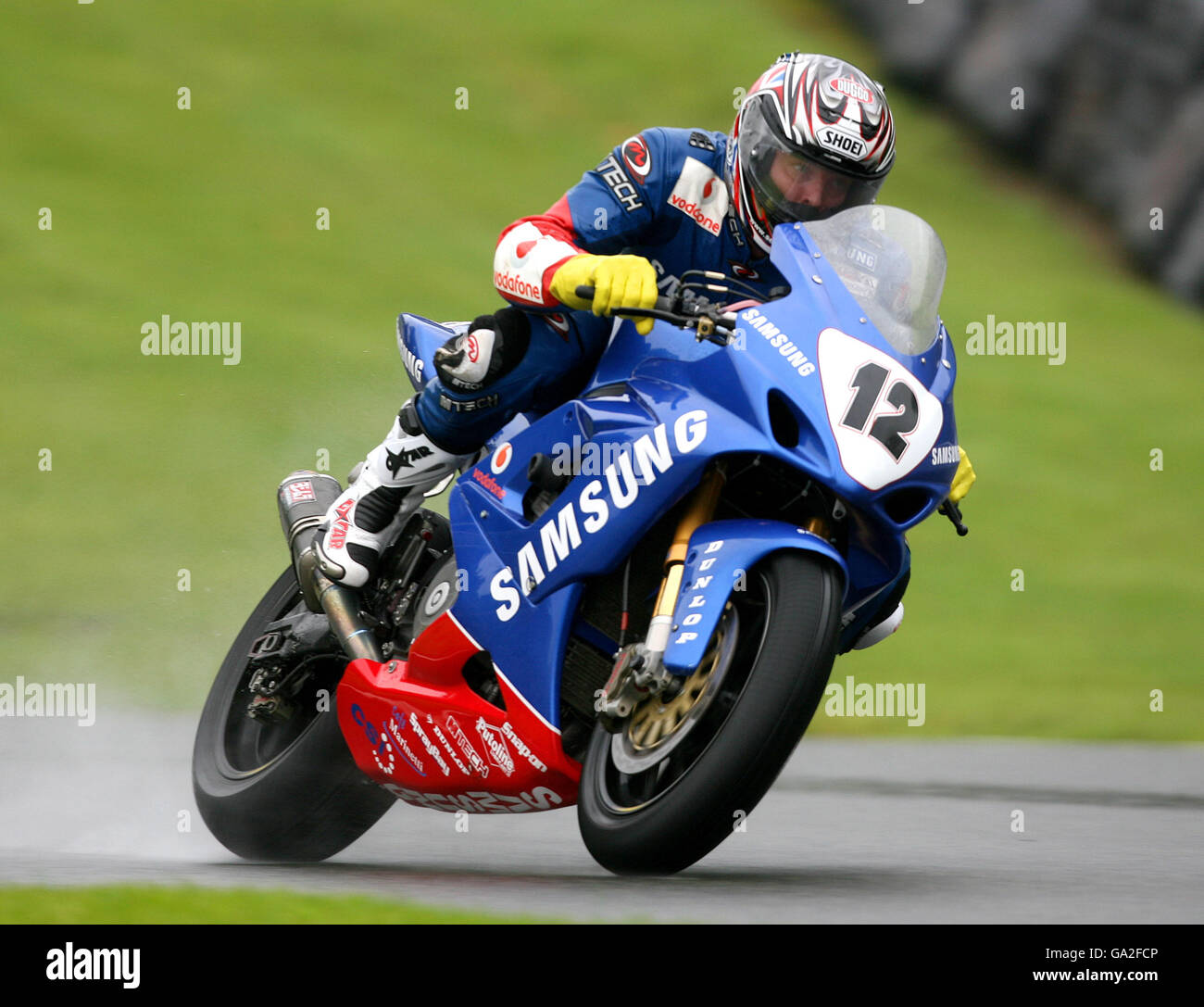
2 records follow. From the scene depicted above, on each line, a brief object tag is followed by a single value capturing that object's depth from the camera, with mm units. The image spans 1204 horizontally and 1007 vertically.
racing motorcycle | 6227
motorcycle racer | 7004
